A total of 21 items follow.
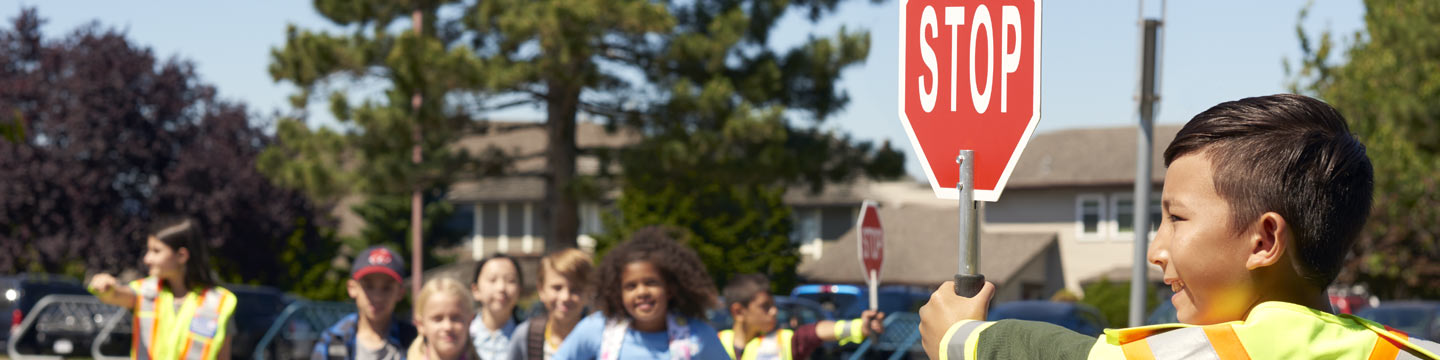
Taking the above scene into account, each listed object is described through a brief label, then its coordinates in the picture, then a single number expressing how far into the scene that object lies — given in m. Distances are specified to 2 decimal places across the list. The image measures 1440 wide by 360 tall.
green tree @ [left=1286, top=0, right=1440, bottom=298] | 27.70
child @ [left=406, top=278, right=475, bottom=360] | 5.89
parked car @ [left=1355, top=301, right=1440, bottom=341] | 20.11
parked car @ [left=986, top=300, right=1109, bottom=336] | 16.86
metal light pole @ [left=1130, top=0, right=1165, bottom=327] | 10.53
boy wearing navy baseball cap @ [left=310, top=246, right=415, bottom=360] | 6.32
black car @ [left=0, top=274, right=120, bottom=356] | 19.06
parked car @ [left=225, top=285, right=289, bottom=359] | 20.70
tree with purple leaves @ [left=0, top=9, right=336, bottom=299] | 34.72
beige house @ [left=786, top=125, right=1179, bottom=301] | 47.97
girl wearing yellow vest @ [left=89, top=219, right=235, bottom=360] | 6.27
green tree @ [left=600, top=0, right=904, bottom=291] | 26.52
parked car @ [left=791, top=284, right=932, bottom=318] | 20.05
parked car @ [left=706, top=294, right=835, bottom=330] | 17.12
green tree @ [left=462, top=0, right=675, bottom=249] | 25.16
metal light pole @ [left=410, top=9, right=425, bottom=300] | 26.97
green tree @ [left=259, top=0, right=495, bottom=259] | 25.66
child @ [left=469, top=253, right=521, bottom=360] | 7.00
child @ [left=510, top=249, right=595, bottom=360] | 6.52
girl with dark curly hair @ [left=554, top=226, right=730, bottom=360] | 5.31
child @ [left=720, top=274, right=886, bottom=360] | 8.23
